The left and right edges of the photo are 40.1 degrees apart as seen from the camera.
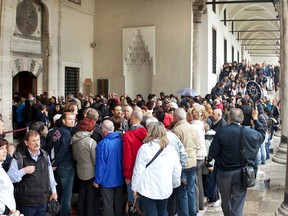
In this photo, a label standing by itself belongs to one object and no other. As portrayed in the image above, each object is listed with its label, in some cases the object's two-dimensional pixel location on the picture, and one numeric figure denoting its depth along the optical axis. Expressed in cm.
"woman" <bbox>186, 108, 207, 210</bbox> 549
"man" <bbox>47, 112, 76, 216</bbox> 495
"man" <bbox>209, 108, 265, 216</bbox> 462
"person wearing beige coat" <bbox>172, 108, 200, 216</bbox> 514
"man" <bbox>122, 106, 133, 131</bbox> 631
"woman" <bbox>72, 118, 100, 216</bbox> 494
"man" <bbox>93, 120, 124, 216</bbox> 470
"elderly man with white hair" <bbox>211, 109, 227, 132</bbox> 662
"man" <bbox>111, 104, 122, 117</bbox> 638
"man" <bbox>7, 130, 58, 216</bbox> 387
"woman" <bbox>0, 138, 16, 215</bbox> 333
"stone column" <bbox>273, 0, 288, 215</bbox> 946
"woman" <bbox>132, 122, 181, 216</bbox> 422
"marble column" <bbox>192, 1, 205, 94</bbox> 1697
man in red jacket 462
